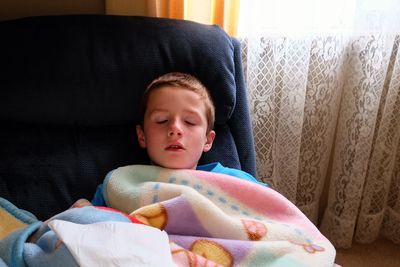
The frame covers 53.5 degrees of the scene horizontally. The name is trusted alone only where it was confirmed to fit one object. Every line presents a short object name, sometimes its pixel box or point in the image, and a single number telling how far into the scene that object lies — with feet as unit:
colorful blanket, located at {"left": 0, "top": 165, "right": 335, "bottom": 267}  2.79
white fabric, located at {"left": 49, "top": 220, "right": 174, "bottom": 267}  2.41
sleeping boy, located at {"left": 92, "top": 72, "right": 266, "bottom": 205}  3.70
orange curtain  4.43
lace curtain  4.64
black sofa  3.75
